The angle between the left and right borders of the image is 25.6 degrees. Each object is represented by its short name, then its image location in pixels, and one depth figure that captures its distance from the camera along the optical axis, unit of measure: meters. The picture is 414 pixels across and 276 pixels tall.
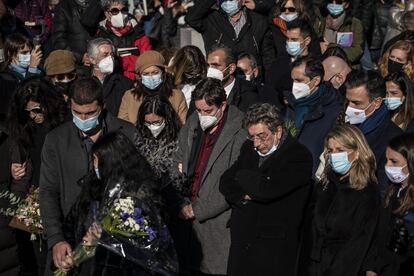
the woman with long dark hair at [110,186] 6.19
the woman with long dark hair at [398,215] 6.86
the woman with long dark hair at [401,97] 8.57
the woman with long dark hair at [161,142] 7.42
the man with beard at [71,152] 7.34
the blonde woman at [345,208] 6.97
